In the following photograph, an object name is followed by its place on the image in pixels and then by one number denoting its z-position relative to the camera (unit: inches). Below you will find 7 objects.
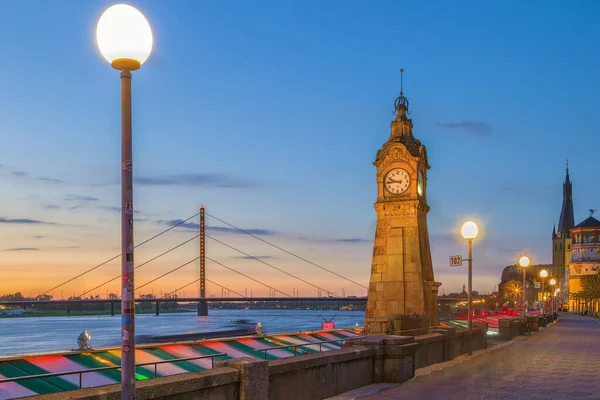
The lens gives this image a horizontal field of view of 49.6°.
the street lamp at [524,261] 1437.6
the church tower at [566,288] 7531.5
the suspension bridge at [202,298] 4756.9
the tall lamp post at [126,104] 242.2
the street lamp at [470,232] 893.8
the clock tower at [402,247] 984.9
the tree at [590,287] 3844.5
